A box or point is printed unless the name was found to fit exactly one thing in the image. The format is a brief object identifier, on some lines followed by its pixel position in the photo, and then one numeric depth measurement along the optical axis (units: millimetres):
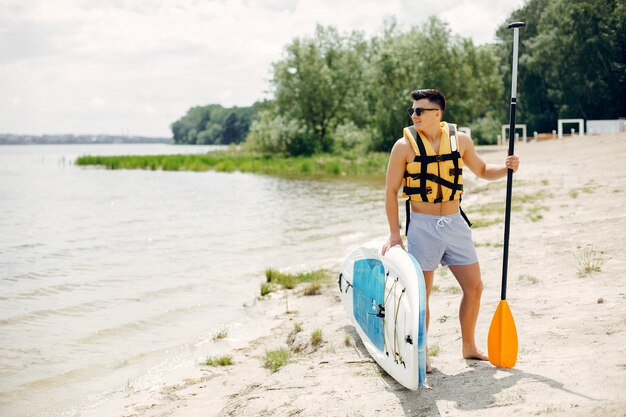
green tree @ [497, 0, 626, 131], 35478
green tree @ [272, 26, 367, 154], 50812
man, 4422
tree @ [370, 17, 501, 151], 45219
